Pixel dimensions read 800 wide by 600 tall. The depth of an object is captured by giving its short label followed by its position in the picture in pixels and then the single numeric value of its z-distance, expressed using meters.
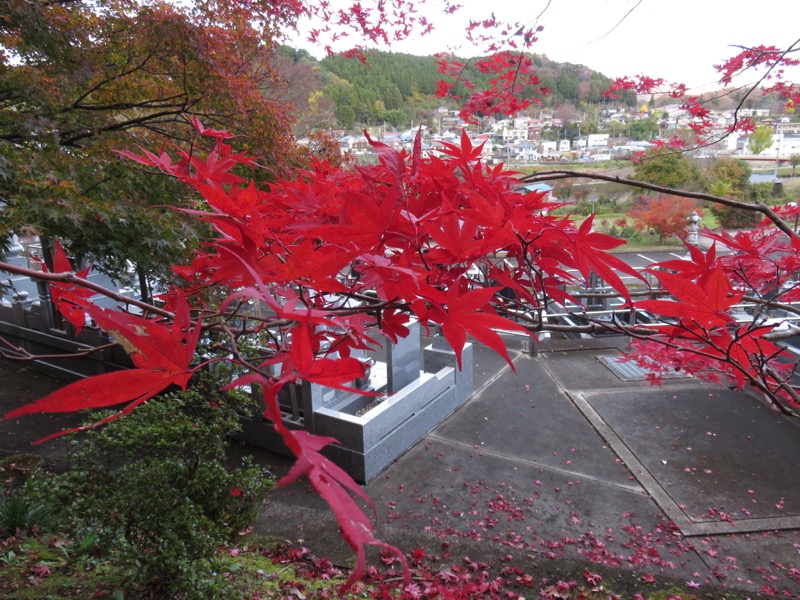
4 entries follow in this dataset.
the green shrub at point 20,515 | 3.48
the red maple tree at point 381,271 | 0.61
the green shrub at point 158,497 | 2.55
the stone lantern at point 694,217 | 9.53
